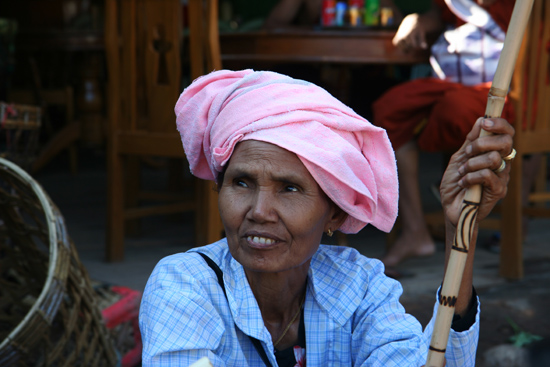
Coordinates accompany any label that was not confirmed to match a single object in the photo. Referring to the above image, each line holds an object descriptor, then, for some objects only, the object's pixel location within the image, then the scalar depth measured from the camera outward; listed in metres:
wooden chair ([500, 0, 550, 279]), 3.24
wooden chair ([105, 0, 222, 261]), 3.29
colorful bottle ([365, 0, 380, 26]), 4.22
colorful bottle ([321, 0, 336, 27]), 4.16
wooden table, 3.34
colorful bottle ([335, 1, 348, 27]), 4.17
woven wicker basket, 1.86
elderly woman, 1.35
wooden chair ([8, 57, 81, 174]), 5.67
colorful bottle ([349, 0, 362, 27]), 4.11
